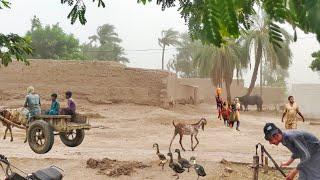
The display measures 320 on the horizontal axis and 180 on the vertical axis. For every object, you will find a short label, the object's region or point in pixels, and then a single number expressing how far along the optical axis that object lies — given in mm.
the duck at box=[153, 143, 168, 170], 10950
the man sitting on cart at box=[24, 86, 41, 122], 12018
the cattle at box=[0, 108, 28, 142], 12008
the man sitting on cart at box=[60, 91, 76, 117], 12086
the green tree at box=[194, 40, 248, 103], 36750
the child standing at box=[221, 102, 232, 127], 20875
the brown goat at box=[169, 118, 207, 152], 14664
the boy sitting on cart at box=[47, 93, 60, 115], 11977
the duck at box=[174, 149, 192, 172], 10422
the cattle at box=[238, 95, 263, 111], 36906
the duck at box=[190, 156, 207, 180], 9703
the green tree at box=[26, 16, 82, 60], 42500
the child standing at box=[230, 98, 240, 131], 18938
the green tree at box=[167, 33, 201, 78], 67125
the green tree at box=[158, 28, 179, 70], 65062
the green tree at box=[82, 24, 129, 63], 62312
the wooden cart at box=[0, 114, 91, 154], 11250
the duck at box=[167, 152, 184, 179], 10180
